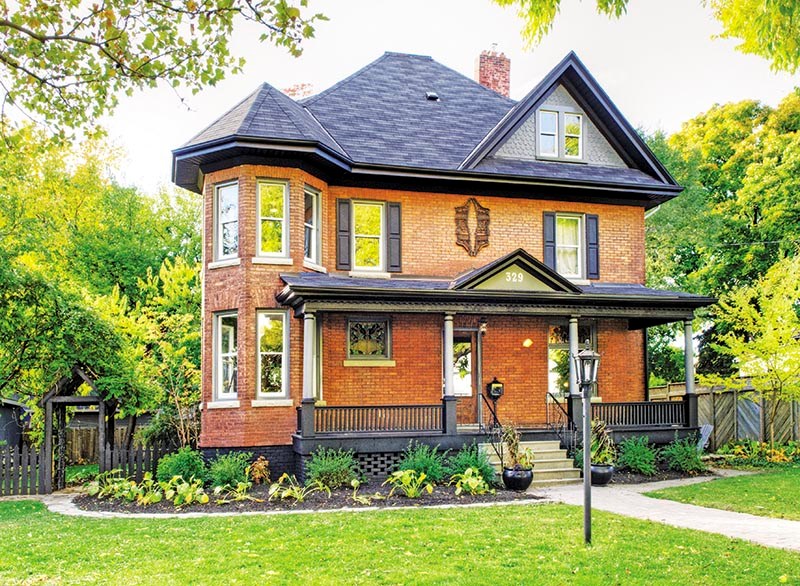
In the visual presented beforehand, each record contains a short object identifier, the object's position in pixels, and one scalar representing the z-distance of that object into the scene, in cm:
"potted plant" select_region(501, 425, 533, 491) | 1425
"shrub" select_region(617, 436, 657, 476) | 1605
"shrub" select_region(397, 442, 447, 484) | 1452
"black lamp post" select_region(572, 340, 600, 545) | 929
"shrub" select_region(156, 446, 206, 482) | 1506
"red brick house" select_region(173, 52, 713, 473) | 1617
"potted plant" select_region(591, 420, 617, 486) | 1482
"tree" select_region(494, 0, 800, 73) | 852
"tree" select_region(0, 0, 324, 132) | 684
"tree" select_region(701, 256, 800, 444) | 1859
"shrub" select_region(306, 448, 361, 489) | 1442
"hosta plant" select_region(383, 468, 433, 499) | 1333
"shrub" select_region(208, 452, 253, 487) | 1461
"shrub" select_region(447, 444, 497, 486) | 1459
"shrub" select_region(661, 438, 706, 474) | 1650
